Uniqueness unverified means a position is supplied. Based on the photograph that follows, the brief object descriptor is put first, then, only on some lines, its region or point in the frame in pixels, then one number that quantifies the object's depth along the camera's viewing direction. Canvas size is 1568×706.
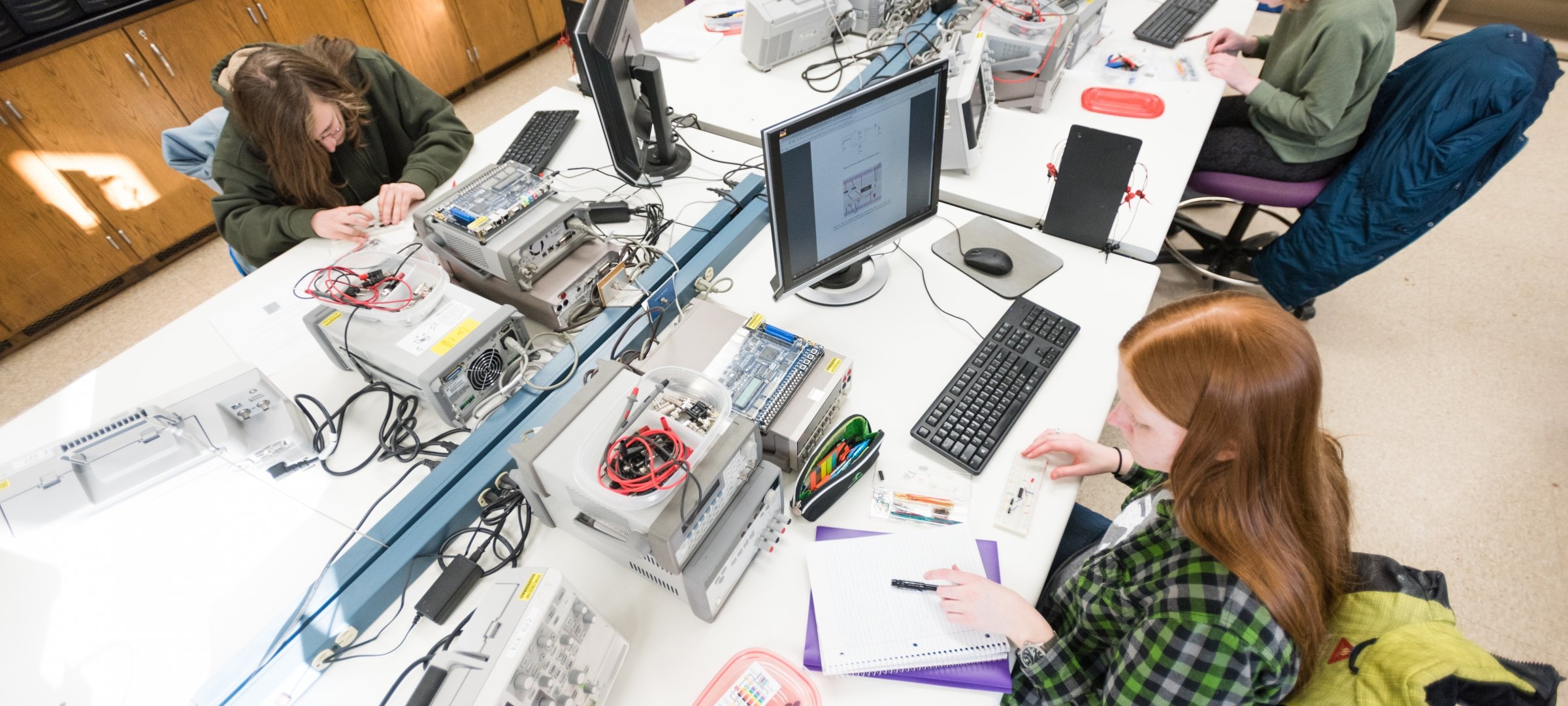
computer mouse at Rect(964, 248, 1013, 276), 1.60
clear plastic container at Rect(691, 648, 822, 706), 0.98
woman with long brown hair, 1.64
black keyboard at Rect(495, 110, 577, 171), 2.00
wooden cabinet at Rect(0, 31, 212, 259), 2.42
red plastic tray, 2.10
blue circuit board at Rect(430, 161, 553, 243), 1.42
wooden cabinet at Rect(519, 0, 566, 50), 4.04
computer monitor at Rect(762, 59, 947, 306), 1.26
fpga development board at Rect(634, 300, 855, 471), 1.18
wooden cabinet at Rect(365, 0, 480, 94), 3.39
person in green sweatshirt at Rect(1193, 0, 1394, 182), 1.75
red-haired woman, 0.81
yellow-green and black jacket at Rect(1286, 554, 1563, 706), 0.69
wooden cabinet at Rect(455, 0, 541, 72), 3.71
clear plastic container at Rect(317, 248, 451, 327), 1.28
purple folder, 1.00
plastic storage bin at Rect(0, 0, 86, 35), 2.31
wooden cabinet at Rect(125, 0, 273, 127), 2.62
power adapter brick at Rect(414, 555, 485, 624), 1.10
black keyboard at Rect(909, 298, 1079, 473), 1.27
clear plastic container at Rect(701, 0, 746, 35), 2.63
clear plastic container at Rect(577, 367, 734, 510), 0.93
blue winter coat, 1.67
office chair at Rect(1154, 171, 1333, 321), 2.06
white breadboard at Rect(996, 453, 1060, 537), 1.17
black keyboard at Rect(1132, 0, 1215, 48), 2.42
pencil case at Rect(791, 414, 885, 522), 1.16
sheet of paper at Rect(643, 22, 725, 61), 2.50
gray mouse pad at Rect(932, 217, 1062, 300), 1.59
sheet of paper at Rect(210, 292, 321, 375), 1.49
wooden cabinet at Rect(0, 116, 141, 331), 2.46
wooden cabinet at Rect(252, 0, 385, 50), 2.99
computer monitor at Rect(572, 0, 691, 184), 1.65
